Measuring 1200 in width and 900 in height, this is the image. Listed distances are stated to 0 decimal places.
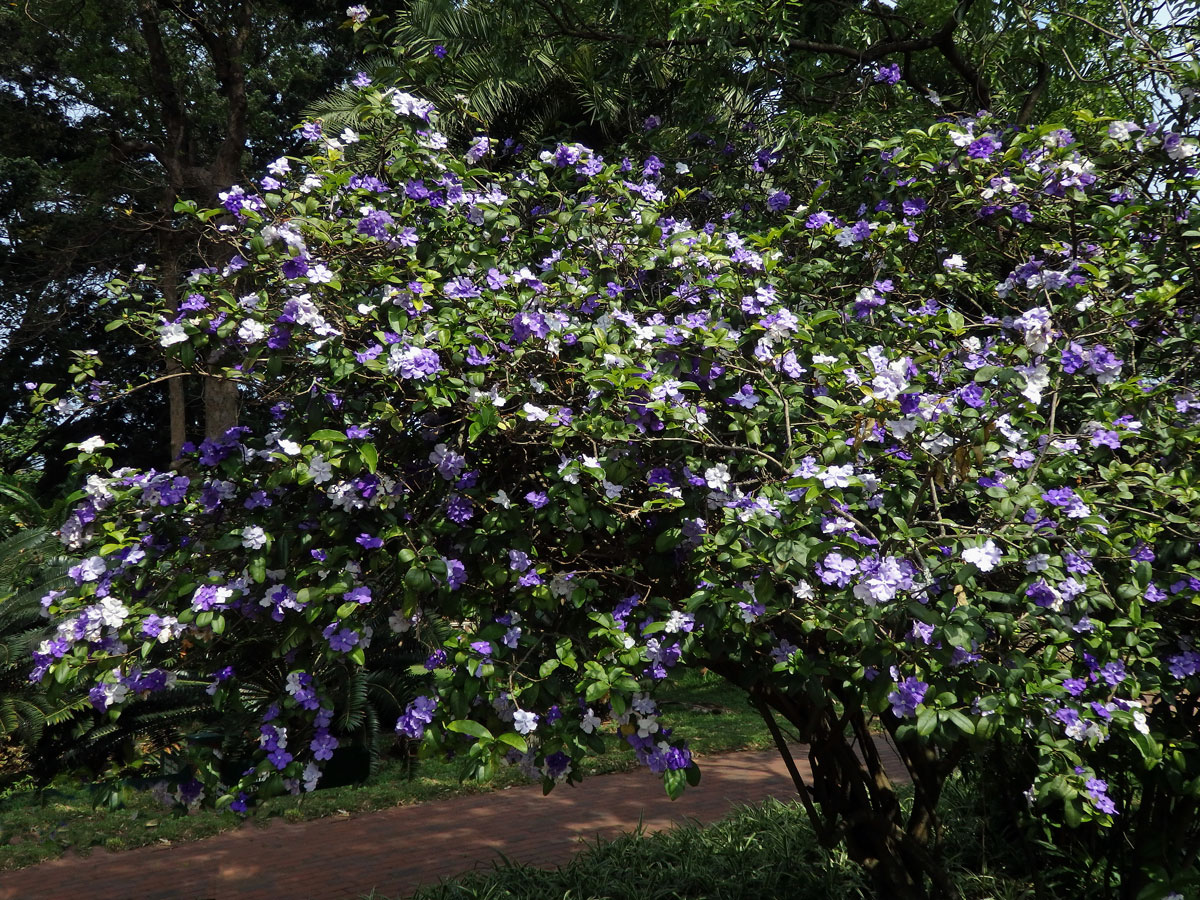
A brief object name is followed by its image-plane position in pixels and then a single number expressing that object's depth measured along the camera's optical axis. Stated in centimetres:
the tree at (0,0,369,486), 1295
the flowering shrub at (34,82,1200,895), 253
